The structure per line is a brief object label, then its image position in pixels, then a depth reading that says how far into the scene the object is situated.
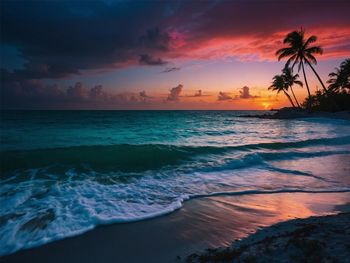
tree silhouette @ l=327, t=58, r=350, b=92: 42.45
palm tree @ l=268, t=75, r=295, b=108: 59.53
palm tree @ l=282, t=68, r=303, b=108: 58.15
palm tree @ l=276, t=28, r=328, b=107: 36.78
